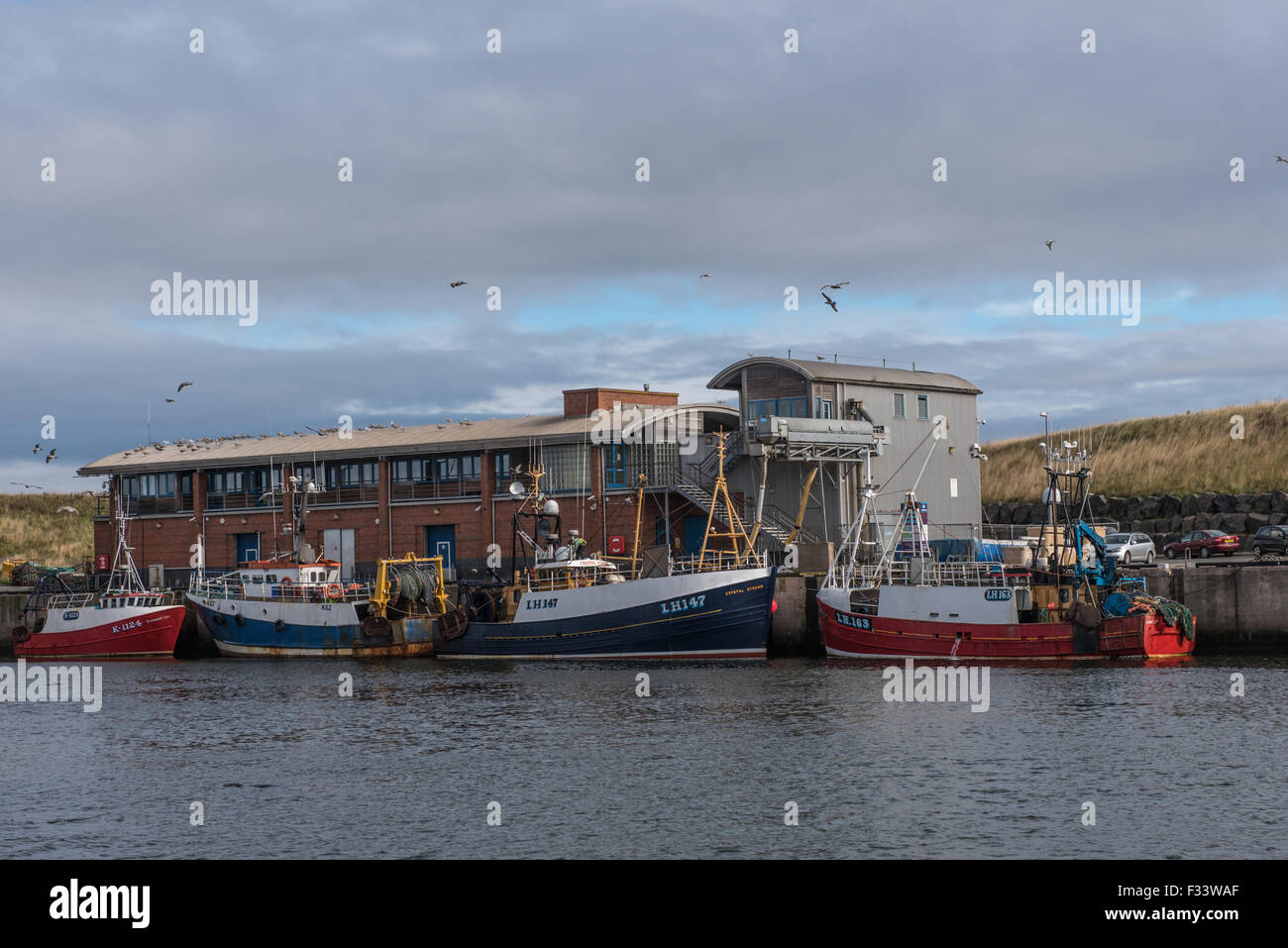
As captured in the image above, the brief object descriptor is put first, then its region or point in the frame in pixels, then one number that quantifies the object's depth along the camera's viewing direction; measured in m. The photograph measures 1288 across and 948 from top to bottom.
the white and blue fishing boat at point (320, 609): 64.88
